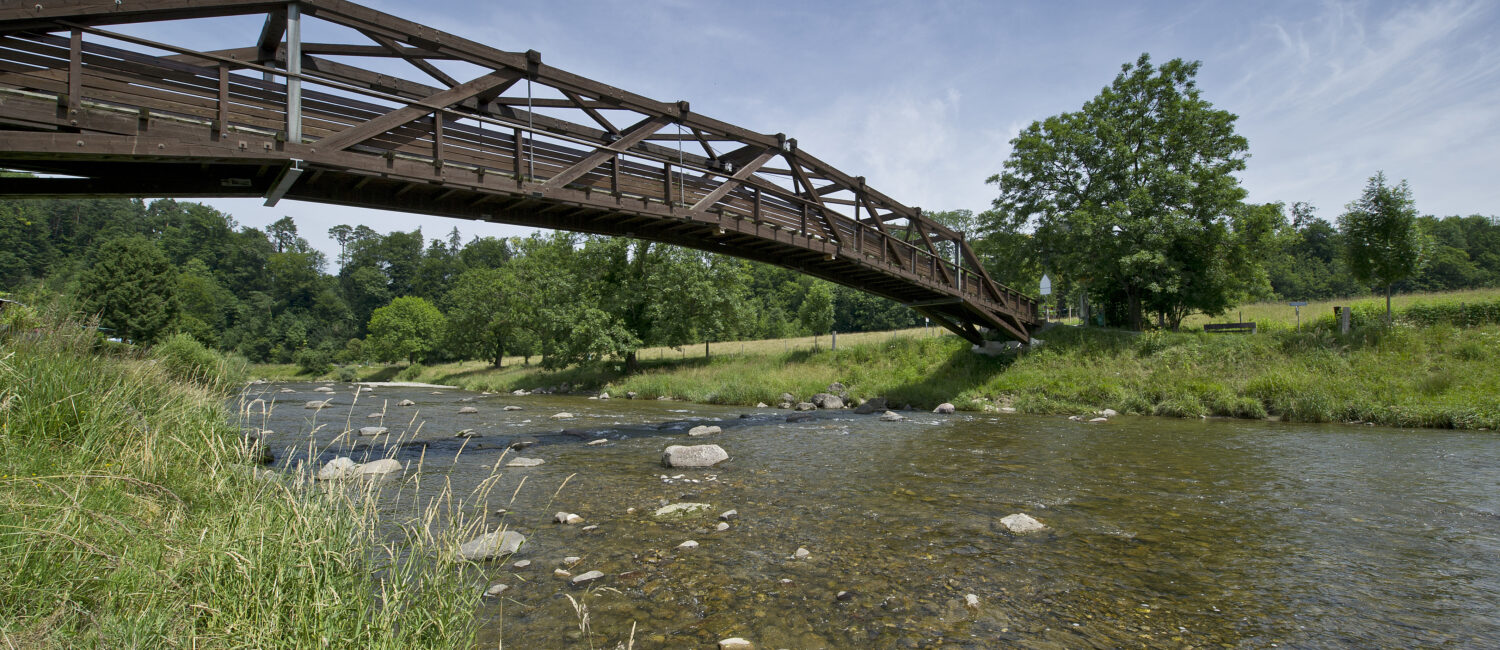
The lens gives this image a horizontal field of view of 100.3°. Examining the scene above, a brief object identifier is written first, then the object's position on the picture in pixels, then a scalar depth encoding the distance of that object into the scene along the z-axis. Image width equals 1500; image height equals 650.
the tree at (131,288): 50.09
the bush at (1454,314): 21.70
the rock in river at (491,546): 6.71
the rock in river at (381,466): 11.23
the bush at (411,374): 61.00
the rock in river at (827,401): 28.30
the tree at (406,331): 73.06
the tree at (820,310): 46.69
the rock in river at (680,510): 8.99
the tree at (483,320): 56.39
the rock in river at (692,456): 12.72
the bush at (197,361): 11.75
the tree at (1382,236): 23.19
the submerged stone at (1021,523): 8.26
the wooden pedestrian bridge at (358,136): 8.52
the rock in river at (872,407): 26.53
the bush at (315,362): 68.94
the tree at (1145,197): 27.77
